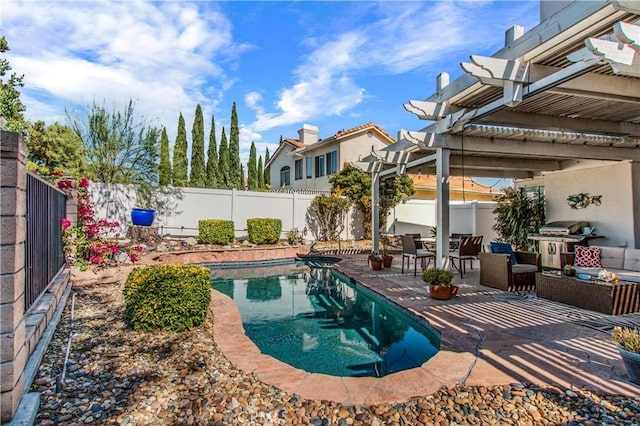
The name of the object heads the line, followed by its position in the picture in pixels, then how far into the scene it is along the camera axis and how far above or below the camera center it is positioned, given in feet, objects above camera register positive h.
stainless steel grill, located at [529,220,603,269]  27.37 -1.67
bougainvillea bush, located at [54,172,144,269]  19.83 -1.06
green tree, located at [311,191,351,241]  47.88 +1.19
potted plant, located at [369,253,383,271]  29.94 -3.81
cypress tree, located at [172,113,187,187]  45.39 +7.13
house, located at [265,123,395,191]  58.29 +12.77
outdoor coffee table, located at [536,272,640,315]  15.80 -3.71
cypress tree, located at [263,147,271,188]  98.67 +14.52
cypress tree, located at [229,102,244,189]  79.00 +16.26
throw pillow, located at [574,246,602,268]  22.85 -2.60
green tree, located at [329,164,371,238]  49.98 +4.85
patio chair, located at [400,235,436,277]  26.45 -2.47
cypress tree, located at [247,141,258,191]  95.81 +15.01
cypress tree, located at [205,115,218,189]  77.35 +14.40
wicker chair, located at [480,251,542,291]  20.95 -3.35
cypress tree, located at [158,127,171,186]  43.96 +7.04
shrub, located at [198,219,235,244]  39.45 -1.31
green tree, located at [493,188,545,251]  34.53 +0.17
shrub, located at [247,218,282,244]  42.04 -1.19
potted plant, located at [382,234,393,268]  30.81 -3.69
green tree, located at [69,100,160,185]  40.55 +9.52
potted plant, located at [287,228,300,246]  44.47 -2.29
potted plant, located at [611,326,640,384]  9.03 -3.58
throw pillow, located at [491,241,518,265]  23.93 -2.05
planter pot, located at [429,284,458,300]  18.74 -4.01
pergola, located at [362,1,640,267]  12.40 +6.22
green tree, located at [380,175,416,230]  50.96 +4.02
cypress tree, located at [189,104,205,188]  74.43 +15.76
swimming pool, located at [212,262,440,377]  13.08 -5.45
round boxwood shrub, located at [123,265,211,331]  13.29 -3.14
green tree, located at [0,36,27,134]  34.98 +13.95
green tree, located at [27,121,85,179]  38.91 +8.58
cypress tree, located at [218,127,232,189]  77.67 +12.88
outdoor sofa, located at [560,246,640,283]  19.89 -2.74
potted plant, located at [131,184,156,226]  37.01 +1.56
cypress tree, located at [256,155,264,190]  96.94 +13.95
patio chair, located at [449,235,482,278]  25.36 -2.21
